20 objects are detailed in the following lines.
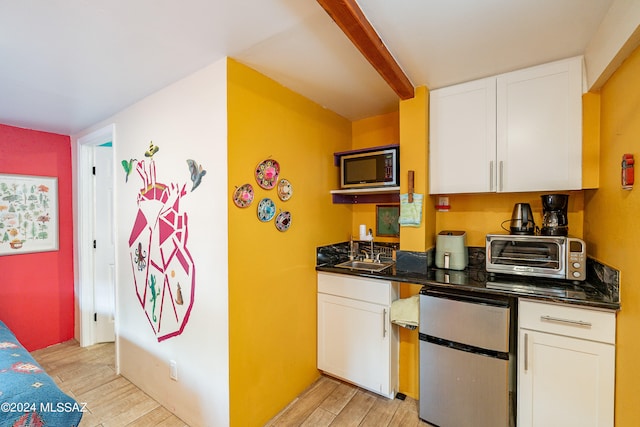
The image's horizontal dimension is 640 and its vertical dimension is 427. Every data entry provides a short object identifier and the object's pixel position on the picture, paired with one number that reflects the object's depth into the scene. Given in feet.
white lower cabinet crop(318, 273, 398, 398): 6.48
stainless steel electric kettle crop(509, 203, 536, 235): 5.96
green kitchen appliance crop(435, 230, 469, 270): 6.53
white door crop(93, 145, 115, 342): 9.35
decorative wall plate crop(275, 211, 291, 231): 6.27
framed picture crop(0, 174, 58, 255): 8.41
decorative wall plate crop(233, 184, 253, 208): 5.25
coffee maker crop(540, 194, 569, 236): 5.57
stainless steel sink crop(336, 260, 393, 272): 7.68
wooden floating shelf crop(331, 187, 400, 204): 7.57
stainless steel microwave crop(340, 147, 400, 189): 6.81
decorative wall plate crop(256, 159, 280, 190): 5.77
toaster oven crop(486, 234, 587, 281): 5.12
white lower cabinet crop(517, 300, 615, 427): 4.36
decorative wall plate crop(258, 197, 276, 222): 5.80
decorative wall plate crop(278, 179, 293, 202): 6.31
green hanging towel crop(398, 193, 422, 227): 6.45
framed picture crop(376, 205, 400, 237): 8.18
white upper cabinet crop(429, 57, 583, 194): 5.30
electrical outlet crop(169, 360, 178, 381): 6.06
